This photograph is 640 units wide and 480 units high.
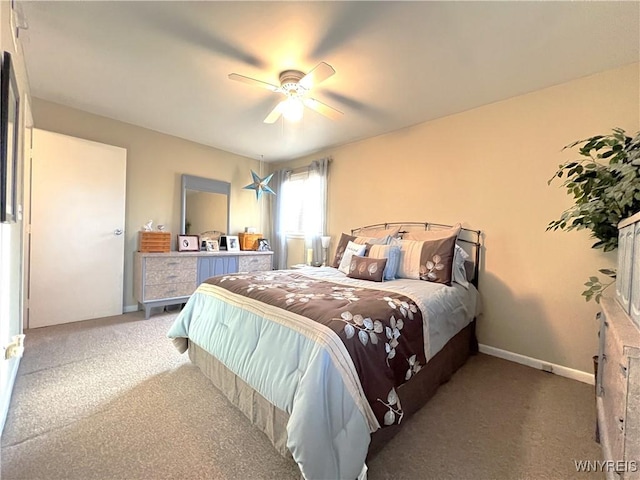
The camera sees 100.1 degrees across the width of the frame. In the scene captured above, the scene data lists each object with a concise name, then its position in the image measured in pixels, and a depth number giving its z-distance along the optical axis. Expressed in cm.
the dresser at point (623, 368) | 91
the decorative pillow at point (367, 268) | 243
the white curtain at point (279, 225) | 488
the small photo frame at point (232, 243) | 450
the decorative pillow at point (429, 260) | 242
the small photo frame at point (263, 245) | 478
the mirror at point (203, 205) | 414
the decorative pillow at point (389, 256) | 259
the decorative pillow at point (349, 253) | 286
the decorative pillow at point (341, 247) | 324
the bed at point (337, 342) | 113
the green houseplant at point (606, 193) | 150
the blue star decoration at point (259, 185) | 462
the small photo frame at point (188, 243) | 396
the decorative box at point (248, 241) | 468
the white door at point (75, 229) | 295
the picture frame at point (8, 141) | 120
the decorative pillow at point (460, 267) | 249
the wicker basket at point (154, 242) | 355
